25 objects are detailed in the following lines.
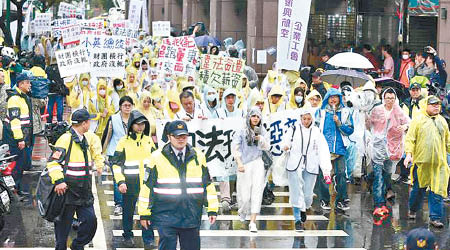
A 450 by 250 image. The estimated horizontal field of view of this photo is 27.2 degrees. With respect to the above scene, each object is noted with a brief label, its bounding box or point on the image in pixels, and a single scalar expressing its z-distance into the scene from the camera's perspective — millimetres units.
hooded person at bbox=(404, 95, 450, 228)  12242
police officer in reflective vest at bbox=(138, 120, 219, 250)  8438
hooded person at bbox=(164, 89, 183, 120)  13414
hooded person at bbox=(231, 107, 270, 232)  11961
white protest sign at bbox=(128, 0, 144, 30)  36000
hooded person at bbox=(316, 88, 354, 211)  13414
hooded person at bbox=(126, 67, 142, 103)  19781
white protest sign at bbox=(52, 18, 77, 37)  26066
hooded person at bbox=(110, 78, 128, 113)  16953
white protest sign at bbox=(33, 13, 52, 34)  33031
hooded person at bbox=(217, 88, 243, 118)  13312
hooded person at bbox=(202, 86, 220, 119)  13483
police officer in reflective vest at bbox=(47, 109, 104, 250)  9648
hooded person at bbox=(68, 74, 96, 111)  18453
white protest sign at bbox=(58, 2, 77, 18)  35906
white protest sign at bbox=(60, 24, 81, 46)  20981
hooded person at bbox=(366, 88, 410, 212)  13578
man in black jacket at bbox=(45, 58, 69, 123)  21625
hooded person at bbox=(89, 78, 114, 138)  17250
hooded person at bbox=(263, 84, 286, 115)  14340
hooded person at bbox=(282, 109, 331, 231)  12281
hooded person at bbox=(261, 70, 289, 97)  17141
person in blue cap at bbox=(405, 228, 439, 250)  5887
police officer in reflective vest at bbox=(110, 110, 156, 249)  10758
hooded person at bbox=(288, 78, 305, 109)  14406
